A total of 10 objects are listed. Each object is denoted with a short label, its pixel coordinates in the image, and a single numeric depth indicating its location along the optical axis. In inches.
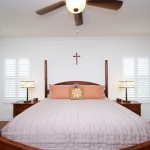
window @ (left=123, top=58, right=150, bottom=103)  175.5
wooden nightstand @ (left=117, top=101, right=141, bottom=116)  151.6
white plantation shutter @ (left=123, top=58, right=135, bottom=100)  175.5
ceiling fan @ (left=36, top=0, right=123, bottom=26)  74.4
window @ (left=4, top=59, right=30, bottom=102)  176.9
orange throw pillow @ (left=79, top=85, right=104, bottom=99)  146.6
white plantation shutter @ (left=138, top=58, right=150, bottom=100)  175.5
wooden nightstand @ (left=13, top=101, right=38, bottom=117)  153.7
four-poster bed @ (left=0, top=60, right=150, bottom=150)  60.3
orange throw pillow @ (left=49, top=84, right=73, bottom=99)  146.7
